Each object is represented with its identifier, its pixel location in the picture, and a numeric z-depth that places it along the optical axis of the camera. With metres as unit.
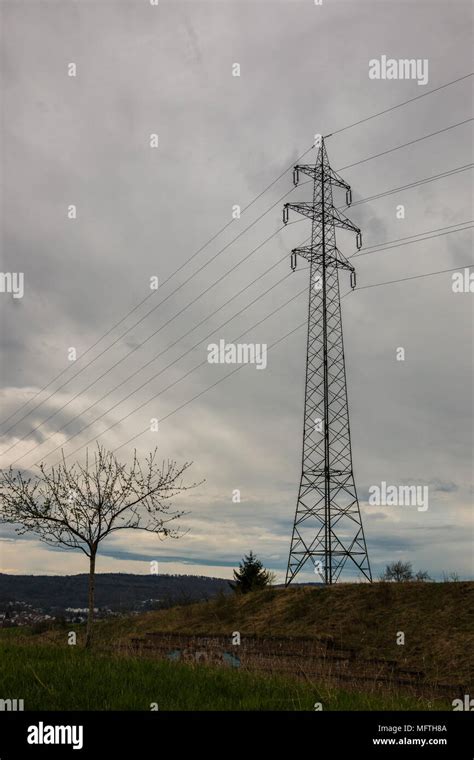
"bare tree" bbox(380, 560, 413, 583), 57.31
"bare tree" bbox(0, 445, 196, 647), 22.03
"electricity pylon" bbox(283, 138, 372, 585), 33.75
